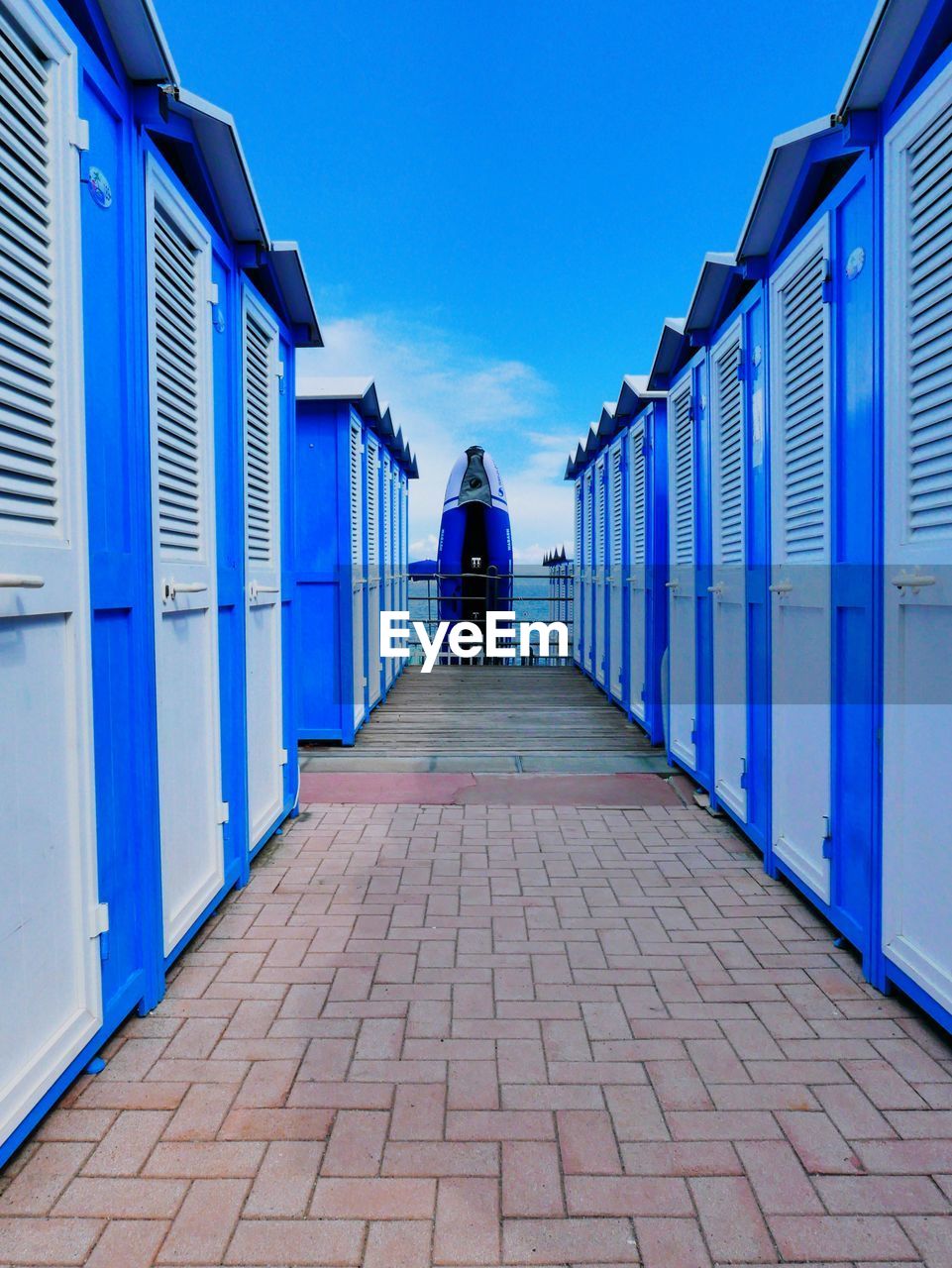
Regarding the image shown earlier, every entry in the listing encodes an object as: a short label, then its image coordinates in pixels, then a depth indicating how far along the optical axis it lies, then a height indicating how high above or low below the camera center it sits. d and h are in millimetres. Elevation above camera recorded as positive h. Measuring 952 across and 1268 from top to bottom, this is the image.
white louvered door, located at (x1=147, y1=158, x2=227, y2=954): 2729 +92
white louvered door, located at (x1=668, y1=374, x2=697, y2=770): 5199 +4
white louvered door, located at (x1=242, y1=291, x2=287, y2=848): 3916 +68
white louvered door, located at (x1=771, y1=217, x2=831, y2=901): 3145 +68
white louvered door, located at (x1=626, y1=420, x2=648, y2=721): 6668 +93
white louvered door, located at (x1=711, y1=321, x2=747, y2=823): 4184 +52
